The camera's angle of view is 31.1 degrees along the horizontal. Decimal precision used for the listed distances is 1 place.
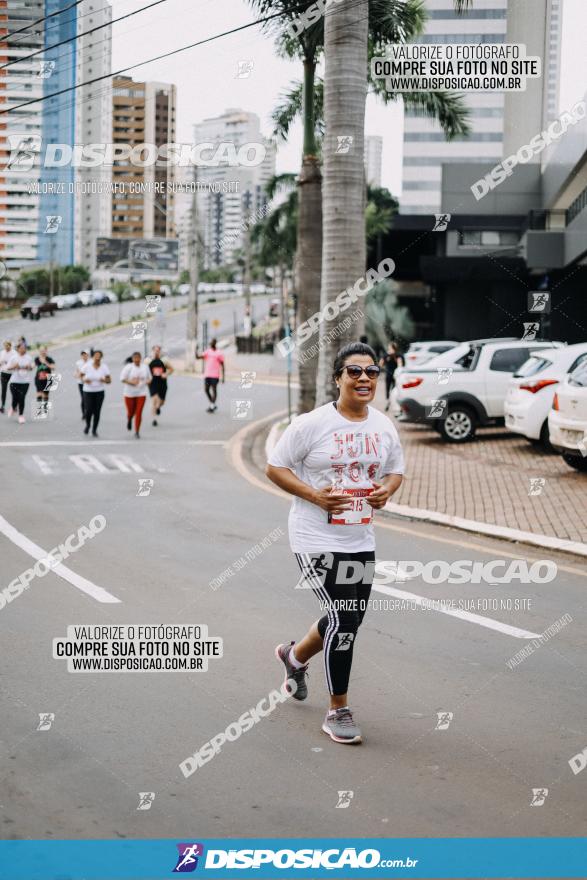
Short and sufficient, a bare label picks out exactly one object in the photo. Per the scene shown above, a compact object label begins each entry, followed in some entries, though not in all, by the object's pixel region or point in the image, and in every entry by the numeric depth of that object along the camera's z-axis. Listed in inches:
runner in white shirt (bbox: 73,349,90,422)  827.4
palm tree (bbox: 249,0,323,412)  792.9
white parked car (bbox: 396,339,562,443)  751.7
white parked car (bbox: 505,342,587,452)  634.8
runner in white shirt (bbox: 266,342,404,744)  204.1
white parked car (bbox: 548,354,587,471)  522.9
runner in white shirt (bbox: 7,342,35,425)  879.7
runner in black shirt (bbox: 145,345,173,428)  898.7
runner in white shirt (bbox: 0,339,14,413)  934.4
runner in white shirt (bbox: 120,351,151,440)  772.6
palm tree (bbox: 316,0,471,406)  566.3
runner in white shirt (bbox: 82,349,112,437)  789.9
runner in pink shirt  976.9
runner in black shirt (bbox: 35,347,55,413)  913.5
